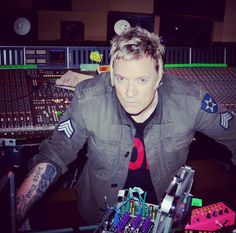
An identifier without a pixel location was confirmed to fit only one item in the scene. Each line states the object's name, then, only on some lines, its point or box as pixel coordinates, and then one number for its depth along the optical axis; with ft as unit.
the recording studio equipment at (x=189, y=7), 11.01
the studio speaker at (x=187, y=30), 8.95
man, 5.77
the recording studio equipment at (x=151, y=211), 2.81
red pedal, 5.35
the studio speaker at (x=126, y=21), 8.81
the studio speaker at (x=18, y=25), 8.16
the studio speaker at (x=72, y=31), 9.02
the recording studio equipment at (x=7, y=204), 2.73
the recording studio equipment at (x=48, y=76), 6.64
